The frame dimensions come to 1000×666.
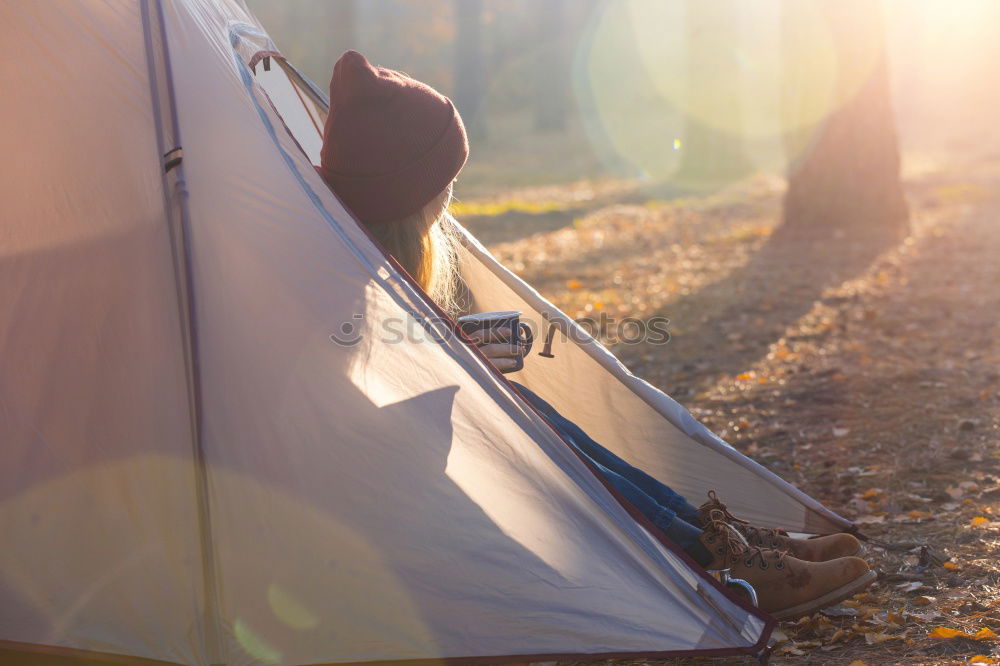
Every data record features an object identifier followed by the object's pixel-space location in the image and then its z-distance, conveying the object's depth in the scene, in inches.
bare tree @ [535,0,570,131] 1114.3
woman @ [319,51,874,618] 120.2
